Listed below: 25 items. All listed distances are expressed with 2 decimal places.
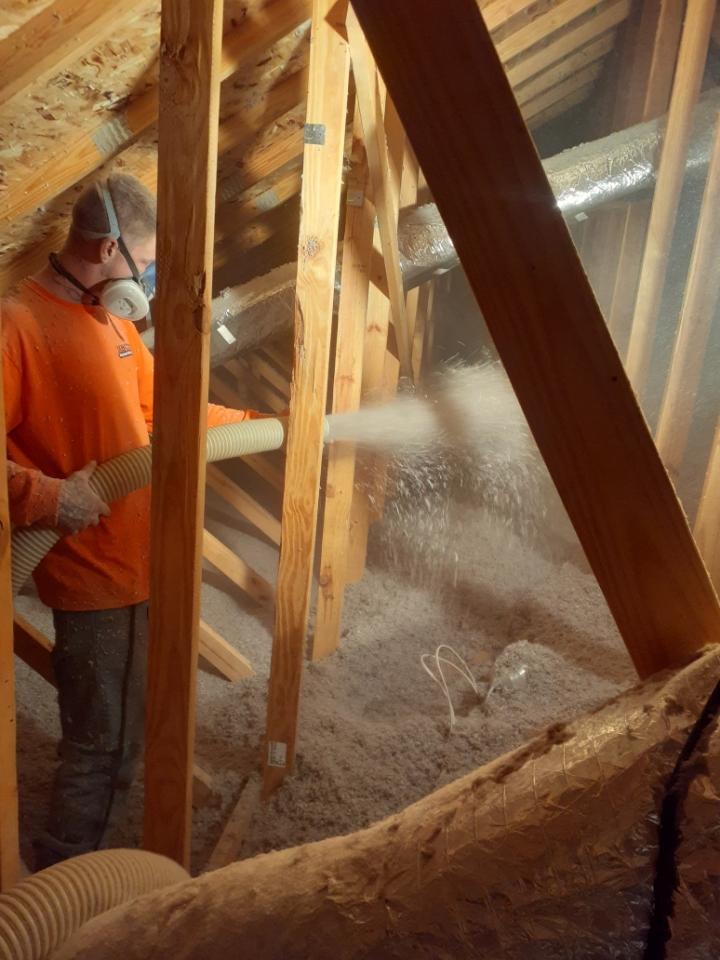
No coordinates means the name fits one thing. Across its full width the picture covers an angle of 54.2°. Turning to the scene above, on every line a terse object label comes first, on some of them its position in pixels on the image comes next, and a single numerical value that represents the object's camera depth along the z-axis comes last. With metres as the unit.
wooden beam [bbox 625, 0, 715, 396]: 2.60
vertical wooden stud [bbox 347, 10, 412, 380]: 1.99
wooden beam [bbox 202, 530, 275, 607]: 3.14
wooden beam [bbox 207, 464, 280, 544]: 3.71
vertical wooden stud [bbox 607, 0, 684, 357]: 3.04
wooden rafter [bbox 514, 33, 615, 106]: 3.71
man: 1.66
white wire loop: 2.64
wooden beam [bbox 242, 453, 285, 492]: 4.04
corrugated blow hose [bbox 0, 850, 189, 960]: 0.66
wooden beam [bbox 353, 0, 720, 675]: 0.50
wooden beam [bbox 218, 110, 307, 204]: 2.30
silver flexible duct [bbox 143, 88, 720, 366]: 2.61
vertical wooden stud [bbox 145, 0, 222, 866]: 0.89
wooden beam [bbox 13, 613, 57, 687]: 2.02
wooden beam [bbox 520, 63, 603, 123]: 4.13
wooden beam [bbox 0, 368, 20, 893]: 0.85
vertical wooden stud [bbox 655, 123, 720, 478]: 2.64
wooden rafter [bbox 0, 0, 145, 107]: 1.30
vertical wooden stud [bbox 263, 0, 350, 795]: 1.67
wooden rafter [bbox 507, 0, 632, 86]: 3.31
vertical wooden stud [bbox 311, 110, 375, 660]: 2.33
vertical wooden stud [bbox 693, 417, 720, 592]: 2.26
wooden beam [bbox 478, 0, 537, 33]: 2.32
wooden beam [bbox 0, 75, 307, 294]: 2.01
